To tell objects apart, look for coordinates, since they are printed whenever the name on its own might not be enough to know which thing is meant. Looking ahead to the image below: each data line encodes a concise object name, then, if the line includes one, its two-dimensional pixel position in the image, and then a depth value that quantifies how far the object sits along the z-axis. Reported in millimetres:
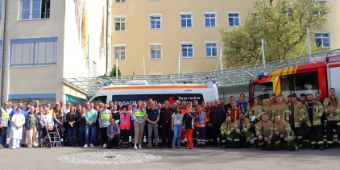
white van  16859
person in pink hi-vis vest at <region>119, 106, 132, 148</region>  15156
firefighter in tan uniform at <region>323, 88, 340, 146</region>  12961
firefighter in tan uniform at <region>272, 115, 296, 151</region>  12805
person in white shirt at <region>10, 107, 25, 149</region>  15297
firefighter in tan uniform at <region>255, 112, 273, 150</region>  13125
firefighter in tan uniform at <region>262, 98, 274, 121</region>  13723
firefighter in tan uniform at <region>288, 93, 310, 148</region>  13211
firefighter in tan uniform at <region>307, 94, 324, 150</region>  12945
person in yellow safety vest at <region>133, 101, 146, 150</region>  14830
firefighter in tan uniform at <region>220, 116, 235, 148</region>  14172
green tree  33438
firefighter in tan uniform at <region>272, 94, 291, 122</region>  13459
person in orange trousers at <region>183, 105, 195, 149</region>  14538
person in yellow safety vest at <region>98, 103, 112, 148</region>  15336
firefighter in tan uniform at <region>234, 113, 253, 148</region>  13992
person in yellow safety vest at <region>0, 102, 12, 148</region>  15633
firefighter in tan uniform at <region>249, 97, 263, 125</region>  14000
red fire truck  13750
